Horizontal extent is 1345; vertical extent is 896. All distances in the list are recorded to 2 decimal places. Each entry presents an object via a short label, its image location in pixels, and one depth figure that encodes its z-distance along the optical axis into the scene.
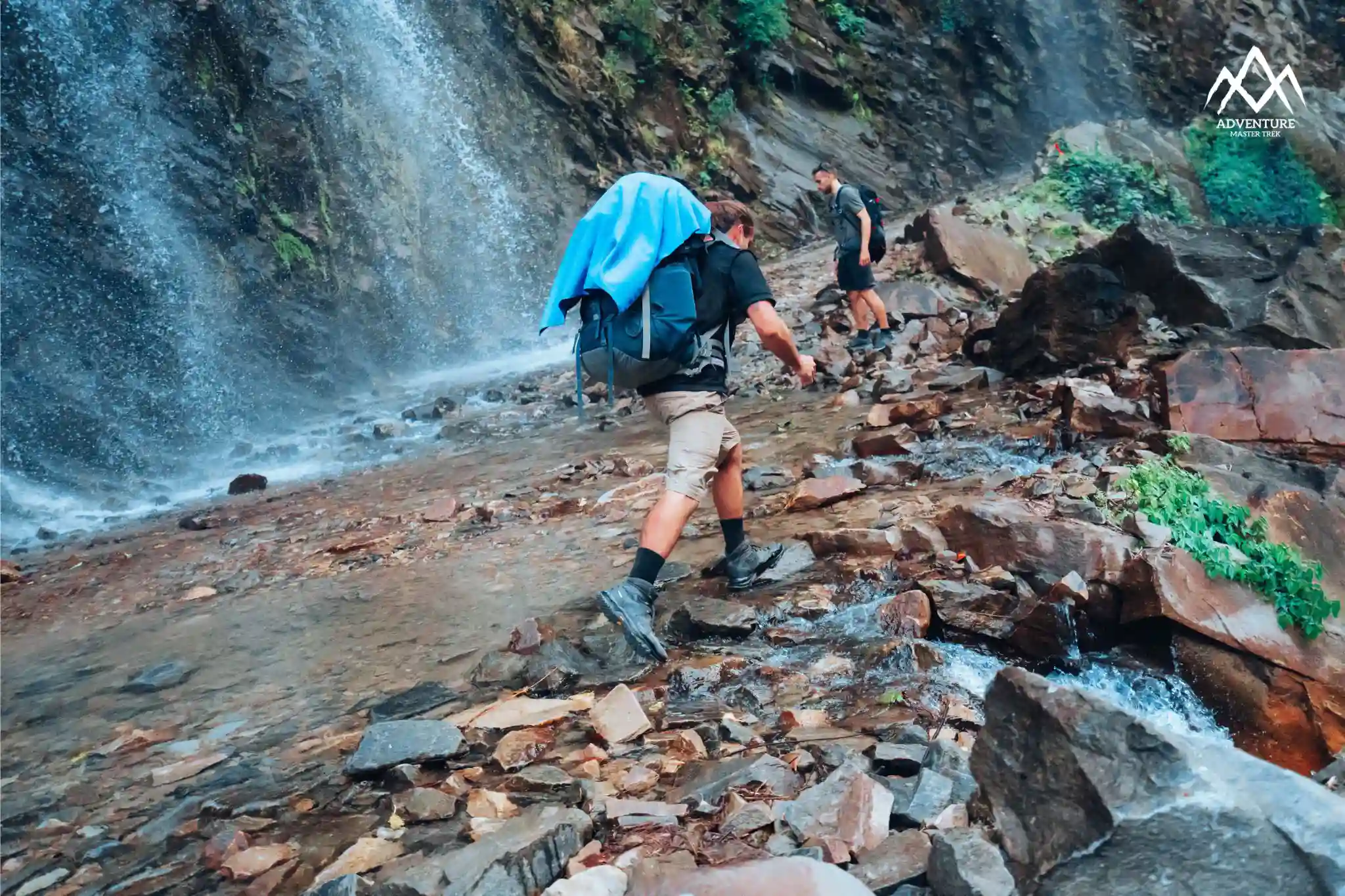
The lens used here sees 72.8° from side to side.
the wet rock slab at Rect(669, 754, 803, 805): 2.32
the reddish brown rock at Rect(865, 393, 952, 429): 6.37
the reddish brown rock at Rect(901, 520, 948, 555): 3.90
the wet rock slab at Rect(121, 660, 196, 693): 3.99
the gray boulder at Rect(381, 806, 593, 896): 1.96
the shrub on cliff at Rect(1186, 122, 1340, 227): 17.89
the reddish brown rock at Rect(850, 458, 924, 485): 5.21
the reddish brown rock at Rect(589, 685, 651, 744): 2.78
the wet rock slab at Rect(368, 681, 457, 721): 3.21
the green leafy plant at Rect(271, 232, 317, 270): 14.49
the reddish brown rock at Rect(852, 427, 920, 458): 5.70
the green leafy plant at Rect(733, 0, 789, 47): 22.19
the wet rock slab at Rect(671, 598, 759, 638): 3.49
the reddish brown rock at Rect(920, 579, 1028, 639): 3.28
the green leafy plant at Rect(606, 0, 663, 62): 20.02
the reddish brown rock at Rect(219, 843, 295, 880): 2.29
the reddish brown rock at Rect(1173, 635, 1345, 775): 2.85
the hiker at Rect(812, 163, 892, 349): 8.95
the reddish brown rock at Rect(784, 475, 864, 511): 4.95
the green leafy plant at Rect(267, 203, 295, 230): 14.64
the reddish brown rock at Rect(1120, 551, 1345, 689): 2.99
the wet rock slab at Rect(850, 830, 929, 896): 1.84
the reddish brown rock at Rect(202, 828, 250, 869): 2.37
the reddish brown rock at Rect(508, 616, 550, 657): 3.56
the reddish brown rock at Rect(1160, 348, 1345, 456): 4.93
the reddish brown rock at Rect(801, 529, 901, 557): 4.03
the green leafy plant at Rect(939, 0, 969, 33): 27.02
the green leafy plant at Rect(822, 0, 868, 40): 24.72
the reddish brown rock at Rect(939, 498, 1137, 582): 3.40
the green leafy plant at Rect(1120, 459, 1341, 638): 3.09
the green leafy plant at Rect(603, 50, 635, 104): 20.02
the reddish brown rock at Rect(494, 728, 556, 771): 2.69
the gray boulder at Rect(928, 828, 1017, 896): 1.68
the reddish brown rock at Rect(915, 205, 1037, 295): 11.38
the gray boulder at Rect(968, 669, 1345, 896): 1.46
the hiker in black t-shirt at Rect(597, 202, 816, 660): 3.53
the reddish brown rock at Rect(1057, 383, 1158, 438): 5.23
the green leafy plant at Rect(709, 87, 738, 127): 21.17
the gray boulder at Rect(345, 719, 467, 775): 2.71
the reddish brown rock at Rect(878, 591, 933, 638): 3.33
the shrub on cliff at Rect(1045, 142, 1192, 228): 15.98
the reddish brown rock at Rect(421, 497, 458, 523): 6.19
